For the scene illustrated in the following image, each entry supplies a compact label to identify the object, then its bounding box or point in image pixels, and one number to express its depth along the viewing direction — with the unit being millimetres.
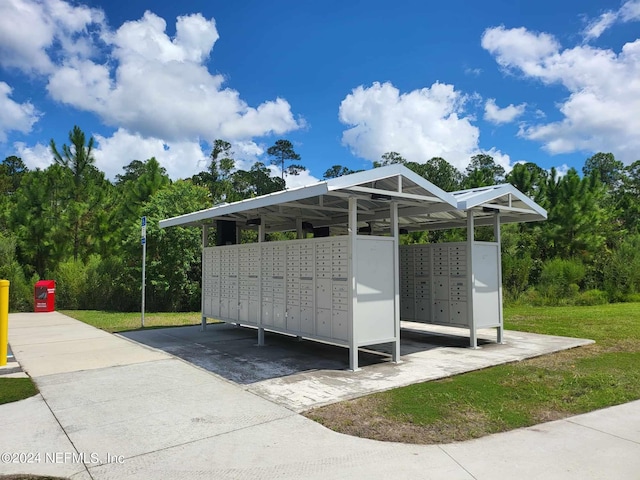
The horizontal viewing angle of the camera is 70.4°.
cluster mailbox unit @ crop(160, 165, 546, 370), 7312
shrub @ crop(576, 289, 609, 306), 18188
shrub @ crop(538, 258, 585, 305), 18391
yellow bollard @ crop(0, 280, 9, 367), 7480
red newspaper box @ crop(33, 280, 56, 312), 16281
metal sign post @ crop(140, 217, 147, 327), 12297
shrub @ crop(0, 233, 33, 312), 16531
